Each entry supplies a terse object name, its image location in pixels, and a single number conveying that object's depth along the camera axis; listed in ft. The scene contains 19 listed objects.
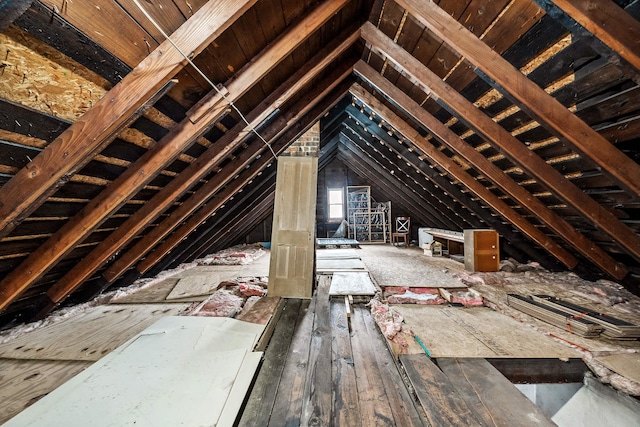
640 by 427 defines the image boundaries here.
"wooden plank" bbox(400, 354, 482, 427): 3.97
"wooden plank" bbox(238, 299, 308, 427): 4.00
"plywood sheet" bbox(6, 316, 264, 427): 3.76
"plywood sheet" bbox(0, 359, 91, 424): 4.58
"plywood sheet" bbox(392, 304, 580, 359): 6.09
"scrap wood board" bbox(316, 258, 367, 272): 13.51
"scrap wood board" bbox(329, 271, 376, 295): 9.45
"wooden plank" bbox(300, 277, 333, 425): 4.02
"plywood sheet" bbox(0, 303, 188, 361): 6.30
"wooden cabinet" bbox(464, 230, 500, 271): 13.35
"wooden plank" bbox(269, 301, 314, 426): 4.01
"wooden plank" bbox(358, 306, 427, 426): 3.99
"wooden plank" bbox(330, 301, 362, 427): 4.01
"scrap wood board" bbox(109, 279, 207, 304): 9.78
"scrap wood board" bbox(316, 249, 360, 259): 17.75
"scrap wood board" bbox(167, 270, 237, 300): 10.39
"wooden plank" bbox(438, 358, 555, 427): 4.02
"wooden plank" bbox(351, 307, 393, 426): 4.05
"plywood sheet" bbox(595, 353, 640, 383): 5.31
